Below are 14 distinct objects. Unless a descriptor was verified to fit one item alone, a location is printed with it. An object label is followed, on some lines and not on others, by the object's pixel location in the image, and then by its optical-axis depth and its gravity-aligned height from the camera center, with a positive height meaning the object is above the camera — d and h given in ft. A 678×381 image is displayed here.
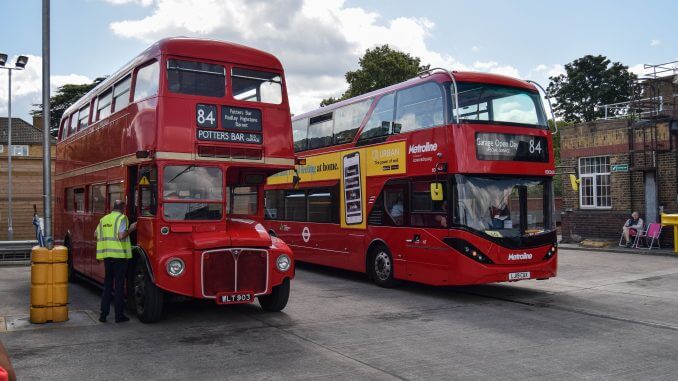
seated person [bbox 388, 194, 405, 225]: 39.03 -0.20
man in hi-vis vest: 28.30 -1.97
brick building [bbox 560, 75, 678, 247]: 66.90 +4.82
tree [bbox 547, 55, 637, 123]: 195.42 +40.25
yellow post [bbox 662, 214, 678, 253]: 60.95 -1.86
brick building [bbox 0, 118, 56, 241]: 118.83 +5.56
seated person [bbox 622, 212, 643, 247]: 67.05 -2.52
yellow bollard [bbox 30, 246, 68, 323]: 27.78 -3.41
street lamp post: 90.88 +23.05
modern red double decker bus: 34.06 +1.56
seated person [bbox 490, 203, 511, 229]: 34.50 -0.50
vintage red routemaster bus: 27.48 +2.19
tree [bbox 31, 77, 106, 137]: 165.17 +31.83
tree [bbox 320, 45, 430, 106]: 120.98 +28.49
